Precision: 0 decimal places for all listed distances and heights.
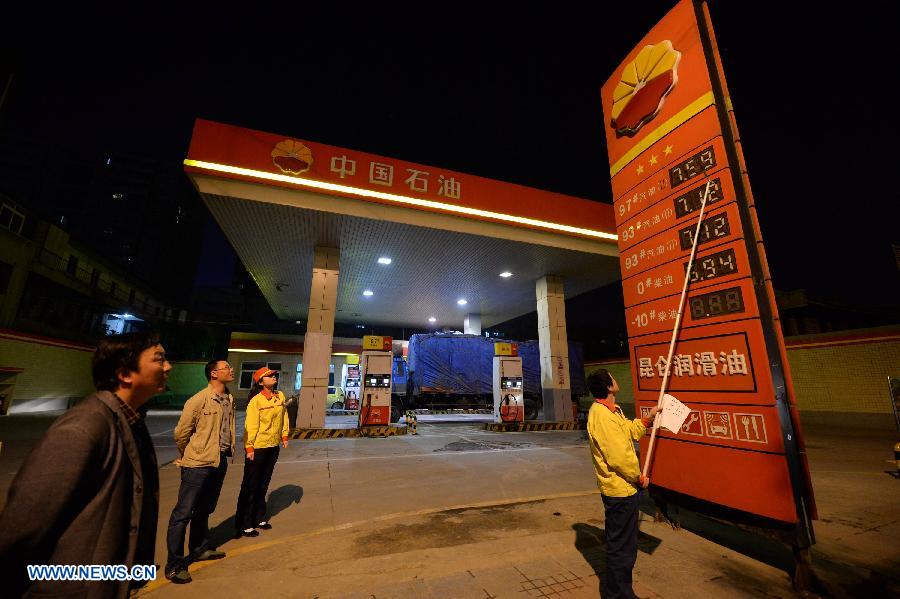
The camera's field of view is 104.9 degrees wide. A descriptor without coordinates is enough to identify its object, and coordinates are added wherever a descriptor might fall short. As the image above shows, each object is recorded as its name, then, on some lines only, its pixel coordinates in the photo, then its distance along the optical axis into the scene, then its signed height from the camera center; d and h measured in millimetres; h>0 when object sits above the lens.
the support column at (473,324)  21422 +3534
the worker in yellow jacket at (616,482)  2539 -757
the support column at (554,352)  13367 +1188
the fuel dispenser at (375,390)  11484 -278
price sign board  3105 +950
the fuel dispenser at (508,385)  13445 -98
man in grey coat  1150 -402
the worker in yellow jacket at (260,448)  3873 -765
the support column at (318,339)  10477 +1296
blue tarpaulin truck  15523 +338
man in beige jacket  3000 -817
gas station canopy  8773 +4612
